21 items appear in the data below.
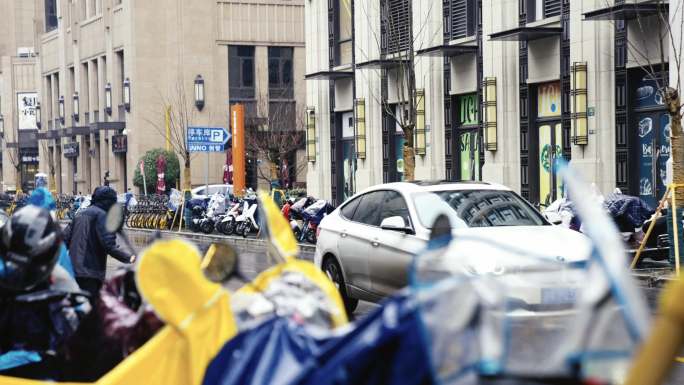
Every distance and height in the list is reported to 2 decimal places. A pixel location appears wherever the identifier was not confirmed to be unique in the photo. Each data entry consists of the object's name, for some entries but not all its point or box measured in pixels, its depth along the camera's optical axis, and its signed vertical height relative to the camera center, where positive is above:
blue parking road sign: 38.53 +0.25
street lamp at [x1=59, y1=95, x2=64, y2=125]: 74.50 +2.54
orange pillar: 40.20 +0.20
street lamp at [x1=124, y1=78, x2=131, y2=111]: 60.62 +2.81
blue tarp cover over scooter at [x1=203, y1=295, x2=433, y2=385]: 2.68 -0.53
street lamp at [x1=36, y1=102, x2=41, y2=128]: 76.75 +2.25
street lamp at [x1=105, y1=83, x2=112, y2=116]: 64.69 +2.75
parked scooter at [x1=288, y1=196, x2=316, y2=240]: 28.58 -1.65
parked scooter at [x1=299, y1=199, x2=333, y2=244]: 27.59 -1.66
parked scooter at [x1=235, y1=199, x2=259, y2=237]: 32.56 -2.06
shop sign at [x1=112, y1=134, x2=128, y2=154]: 61.88 +0.25
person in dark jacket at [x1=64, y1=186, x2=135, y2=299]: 10.05 -0.83
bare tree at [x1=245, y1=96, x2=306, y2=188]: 53.84 +0.41
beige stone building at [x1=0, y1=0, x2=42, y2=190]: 86.19 +4.81
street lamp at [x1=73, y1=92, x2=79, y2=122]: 71.86 +2.54
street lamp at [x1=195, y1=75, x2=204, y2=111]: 58.06 +2.69
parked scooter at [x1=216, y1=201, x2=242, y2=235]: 33.31 -2.09
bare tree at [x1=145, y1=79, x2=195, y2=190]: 58.91 +1.66
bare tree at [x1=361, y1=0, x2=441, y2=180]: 30.04 +2.74
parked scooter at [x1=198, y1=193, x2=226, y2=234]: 35.00 -1.95
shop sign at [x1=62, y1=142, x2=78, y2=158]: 71.62 +0.00
